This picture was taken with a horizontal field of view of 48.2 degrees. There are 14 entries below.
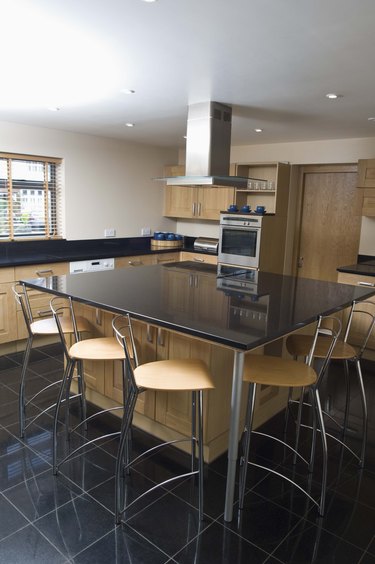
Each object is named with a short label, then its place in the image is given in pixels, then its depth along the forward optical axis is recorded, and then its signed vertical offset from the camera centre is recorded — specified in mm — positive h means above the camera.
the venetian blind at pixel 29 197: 4355 +156
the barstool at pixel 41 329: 2594 -727
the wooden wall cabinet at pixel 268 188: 4852 +383
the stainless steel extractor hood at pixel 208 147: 3246 +577
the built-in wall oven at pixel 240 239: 4703 -222
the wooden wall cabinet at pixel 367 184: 3984 +383
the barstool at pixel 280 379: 1943 -728
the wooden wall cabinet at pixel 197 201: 5371 +225
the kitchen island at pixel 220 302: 1832 -458
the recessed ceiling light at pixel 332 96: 2811 +856
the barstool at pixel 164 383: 1853 -733
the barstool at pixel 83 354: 2209 -733
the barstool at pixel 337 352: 2385 -739
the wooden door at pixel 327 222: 4809 +17
